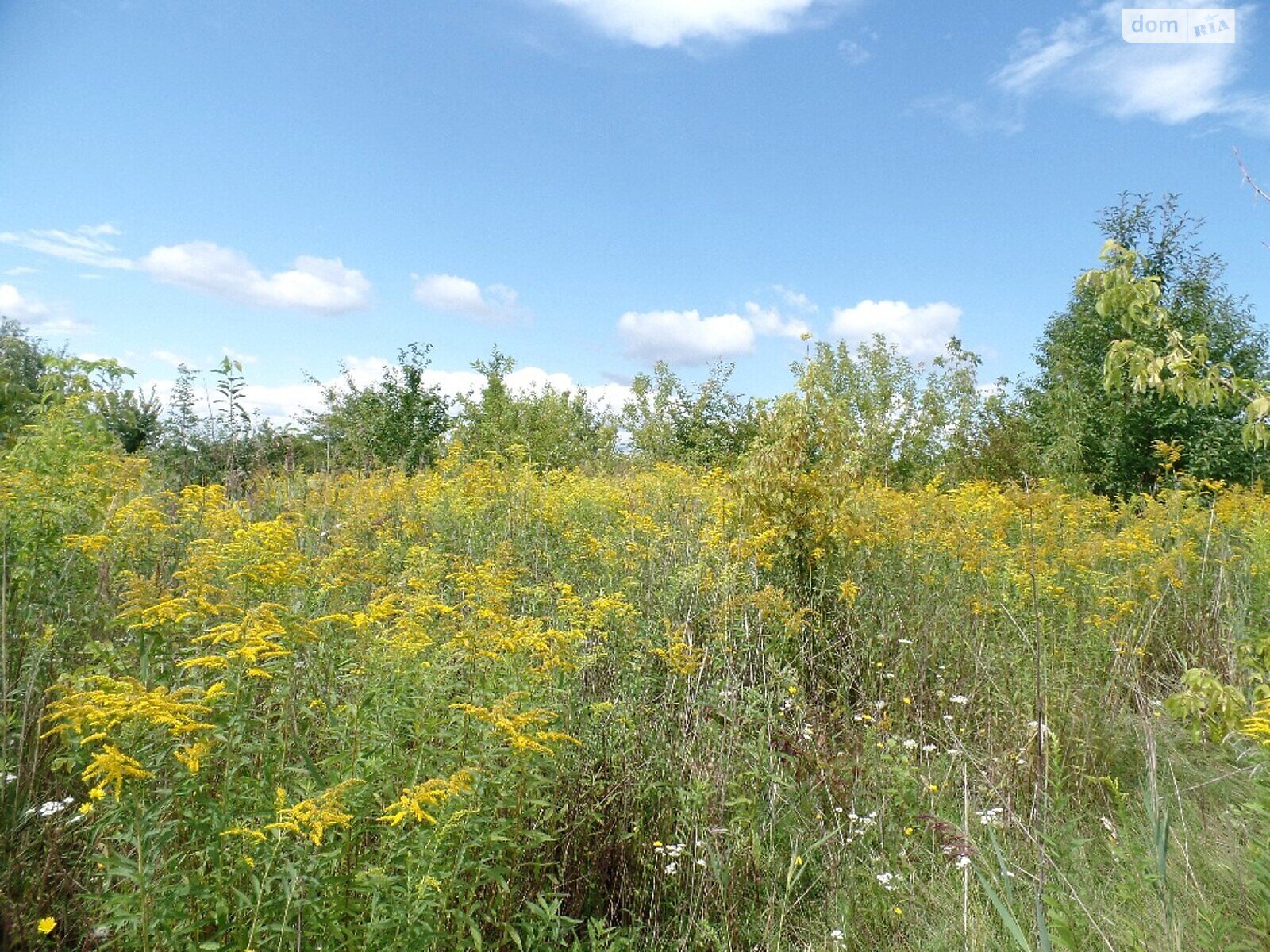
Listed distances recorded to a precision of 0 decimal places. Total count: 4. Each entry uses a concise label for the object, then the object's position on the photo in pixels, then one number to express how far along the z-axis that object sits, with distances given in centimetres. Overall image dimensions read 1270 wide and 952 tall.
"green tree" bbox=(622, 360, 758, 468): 1661
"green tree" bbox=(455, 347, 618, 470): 1268
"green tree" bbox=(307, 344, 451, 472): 1413
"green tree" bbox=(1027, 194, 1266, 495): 1330
